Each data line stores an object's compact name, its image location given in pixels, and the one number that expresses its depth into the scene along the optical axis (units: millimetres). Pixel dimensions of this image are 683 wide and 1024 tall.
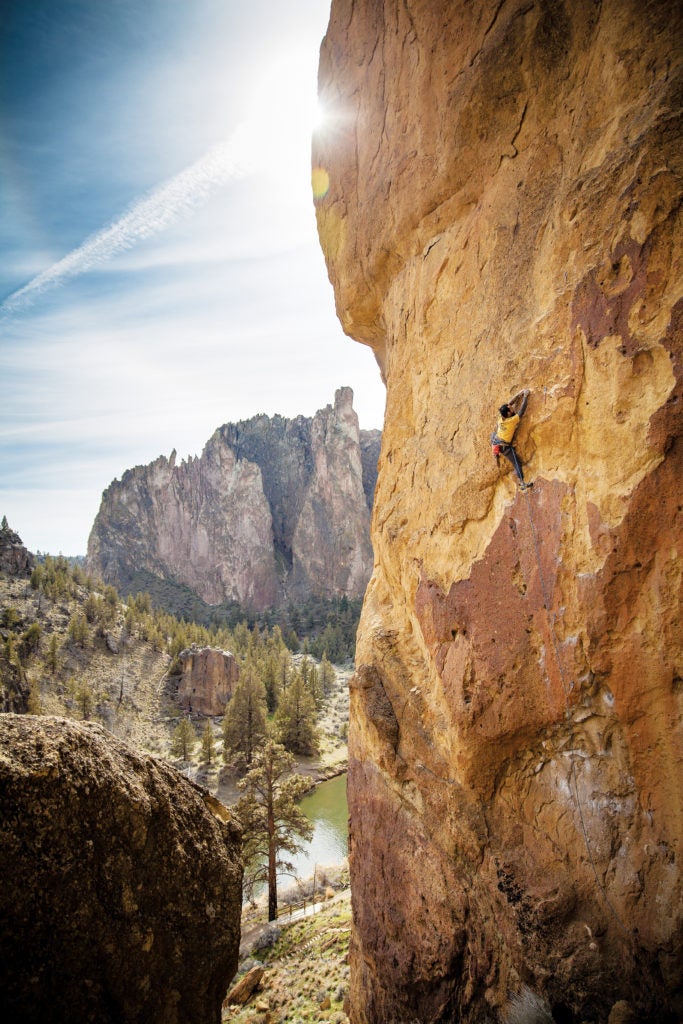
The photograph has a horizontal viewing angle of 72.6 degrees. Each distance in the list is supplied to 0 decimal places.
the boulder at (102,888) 3375
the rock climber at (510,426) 5746
